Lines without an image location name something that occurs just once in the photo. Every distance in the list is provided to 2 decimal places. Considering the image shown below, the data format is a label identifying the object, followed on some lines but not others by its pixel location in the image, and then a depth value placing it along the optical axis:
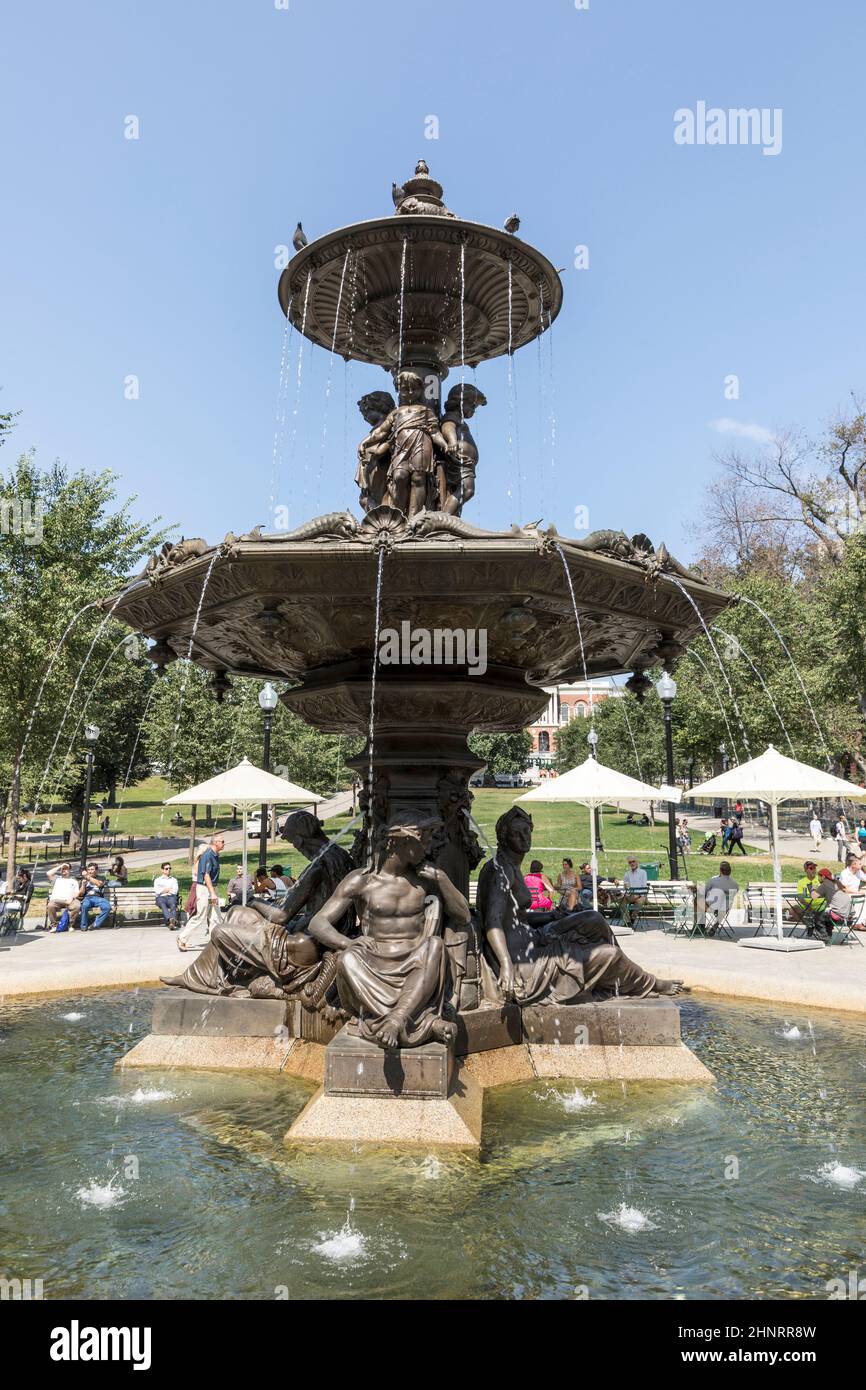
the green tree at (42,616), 22.28
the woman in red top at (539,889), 13.54
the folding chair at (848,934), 14.08
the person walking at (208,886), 13.43
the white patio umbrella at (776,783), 14.10
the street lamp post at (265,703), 17.56
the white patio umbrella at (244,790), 15.23
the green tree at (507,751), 78.00
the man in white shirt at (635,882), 17.09
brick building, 115.44
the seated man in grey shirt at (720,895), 14.84
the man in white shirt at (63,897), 16.11
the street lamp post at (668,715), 20.53
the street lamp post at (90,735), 23.66
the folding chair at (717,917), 14.80
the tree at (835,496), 40.31
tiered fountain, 6.19
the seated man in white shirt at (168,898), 16.53
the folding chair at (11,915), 15.11
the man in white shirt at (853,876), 15.88
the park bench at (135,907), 17.38
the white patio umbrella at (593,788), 15.34
